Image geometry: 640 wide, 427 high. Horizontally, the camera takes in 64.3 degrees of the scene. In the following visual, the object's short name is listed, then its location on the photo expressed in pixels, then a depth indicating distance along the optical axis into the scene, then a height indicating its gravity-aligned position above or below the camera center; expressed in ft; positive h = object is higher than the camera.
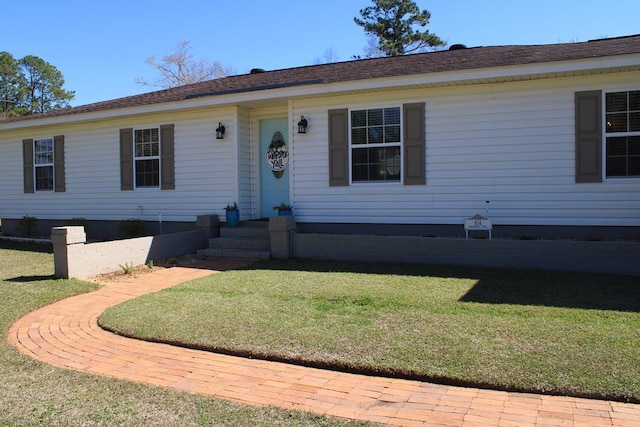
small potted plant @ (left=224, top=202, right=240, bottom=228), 36.11 -1.74
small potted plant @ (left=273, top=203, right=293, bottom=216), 34.22 -1.29
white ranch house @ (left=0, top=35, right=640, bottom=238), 28.04 +2.89
